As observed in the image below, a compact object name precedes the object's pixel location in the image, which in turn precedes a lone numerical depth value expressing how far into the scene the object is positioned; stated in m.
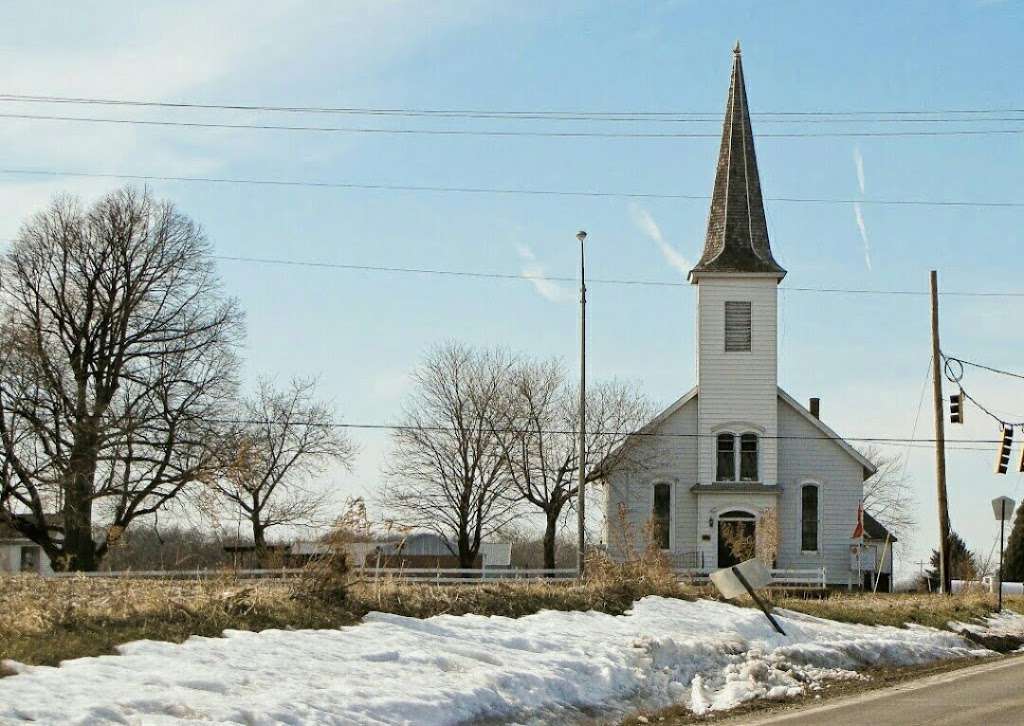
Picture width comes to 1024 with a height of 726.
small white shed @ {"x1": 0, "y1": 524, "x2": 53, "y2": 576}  54.03
